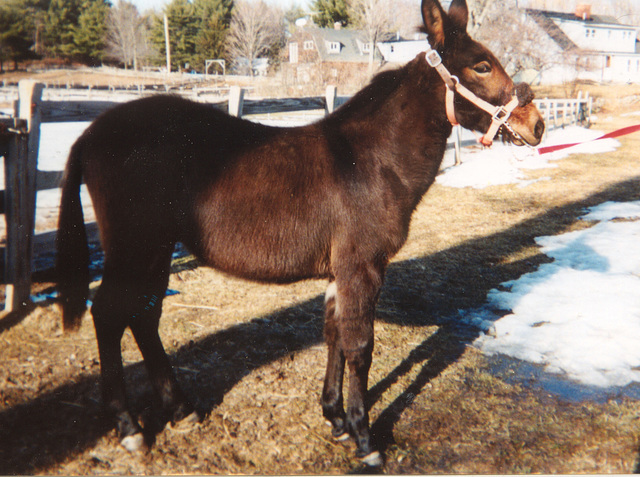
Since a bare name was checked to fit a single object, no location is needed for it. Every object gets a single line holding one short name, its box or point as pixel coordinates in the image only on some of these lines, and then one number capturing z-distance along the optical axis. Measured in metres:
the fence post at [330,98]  7.46
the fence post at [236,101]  5.62
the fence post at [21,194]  3.82
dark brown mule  2.44
